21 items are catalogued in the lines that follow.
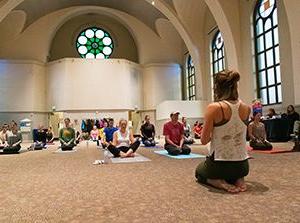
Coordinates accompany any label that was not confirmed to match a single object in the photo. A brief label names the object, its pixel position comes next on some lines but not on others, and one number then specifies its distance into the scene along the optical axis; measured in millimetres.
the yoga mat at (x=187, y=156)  5037
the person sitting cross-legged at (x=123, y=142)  5313
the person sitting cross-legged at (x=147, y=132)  8690
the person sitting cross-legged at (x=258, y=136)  5648
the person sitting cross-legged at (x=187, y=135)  8594
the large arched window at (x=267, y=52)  9194
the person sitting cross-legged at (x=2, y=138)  7753
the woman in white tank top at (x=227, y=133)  2375
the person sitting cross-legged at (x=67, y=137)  7682
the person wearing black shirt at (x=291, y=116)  7713
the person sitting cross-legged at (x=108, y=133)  7169
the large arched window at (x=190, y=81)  16582
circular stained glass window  18020
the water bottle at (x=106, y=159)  4635
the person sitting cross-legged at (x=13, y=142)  7137
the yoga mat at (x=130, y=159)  4674
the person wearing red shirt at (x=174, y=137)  5241
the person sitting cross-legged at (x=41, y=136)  9970
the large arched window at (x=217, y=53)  12796
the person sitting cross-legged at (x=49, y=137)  11647
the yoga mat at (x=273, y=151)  5286
